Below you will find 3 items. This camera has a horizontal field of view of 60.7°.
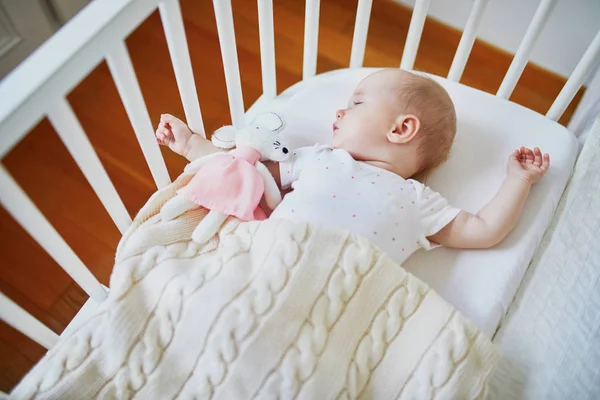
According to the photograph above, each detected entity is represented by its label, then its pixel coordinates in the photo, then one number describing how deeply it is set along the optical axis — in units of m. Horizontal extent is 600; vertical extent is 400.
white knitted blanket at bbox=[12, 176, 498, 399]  0.64
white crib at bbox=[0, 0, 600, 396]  0.51
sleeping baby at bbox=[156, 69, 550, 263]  0.81
